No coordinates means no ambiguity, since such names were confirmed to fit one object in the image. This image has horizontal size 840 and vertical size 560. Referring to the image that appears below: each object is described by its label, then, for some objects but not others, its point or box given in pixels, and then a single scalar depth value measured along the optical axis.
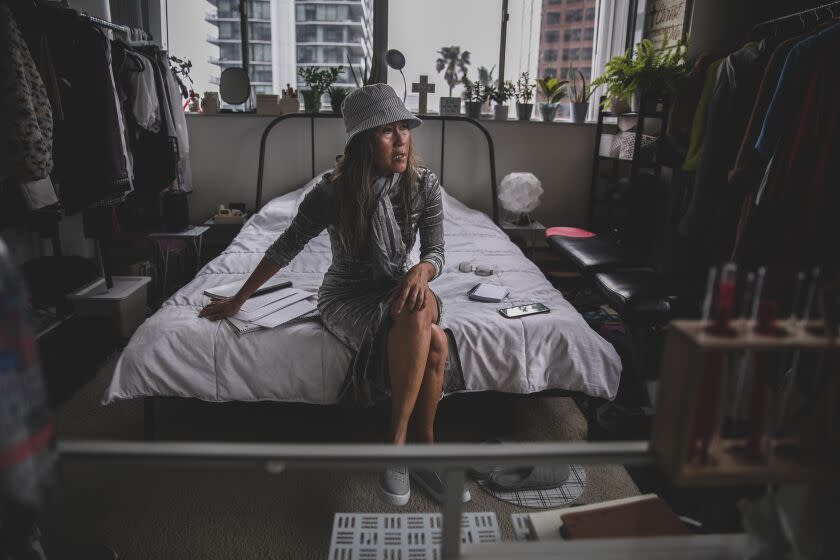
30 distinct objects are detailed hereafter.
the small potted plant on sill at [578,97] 4.10
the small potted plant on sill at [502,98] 4.06
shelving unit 3.23
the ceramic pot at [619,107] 3.59
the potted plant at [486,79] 4.09
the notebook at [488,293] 2.11
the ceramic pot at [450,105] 4.02
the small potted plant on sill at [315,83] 3.85
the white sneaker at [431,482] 1.70
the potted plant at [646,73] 3.11
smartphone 1.97
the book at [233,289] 2.07
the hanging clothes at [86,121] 2.42
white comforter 1.83
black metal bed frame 3.83
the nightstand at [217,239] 4.00
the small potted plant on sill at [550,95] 4.03
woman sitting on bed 1.70
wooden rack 0.59
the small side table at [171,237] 3.34
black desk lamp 3.85
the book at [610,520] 1.03
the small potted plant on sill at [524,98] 4.05
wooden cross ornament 3.94
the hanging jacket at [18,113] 1.91
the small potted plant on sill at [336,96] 3.84
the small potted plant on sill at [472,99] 4.04
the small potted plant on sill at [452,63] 4.13
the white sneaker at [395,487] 1.68
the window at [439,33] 4.11
